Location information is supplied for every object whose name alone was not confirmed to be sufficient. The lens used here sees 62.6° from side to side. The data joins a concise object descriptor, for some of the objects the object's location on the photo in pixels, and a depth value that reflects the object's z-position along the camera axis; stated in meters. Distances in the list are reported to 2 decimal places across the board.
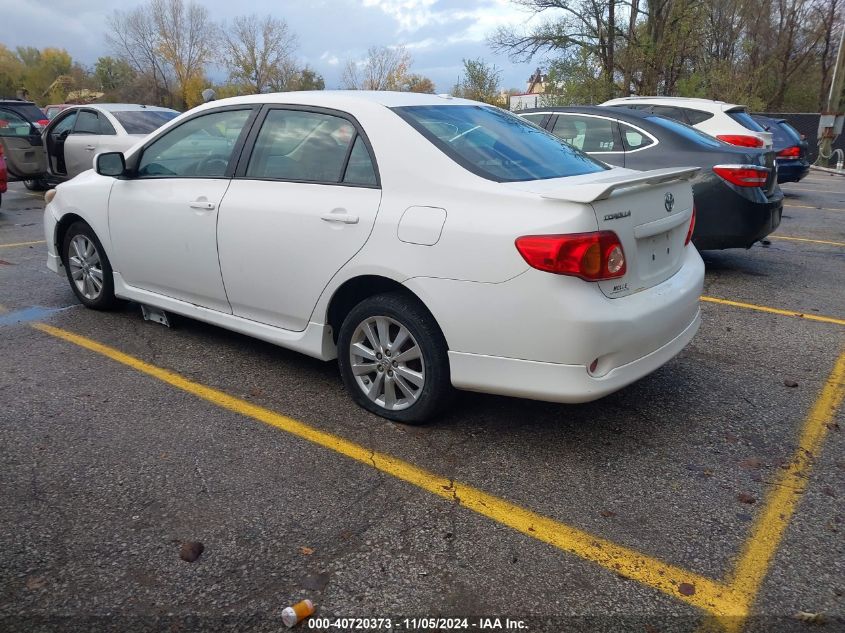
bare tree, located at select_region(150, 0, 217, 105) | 55.03
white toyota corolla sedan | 3.04
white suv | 9.68
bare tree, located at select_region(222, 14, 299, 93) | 50.84
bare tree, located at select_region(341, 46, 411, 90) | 49.28
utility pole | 24.05
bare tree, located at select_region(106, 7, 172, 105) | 54.38
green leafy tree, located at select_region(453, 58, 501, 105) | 30.03
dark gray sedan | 6.47
